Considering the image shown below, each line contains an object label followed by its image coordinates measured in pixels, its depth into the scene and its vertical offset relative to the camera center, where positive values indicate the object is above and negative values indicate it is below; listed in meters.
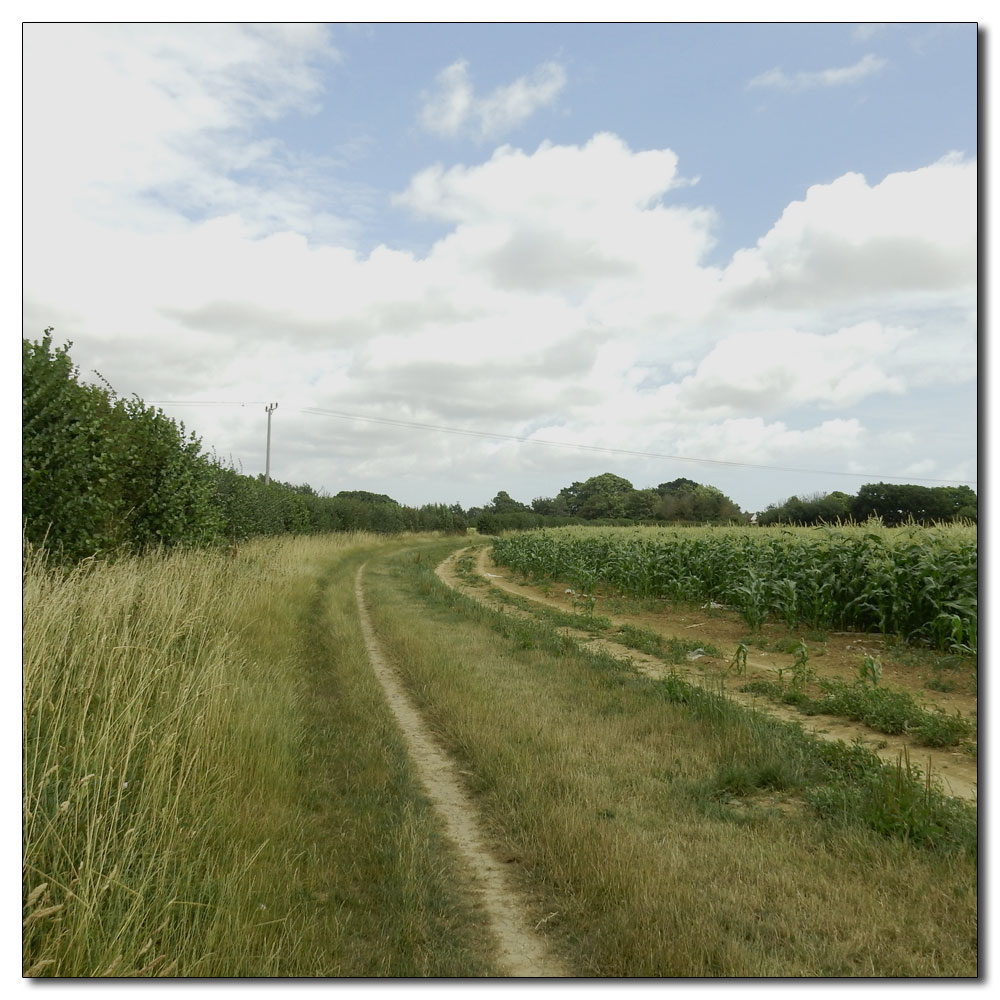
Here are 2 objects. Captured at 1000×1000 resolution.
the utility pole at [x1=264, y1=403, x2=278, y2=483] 39.58 +2.63
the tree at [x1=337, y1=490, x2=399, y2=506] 85.62 +1.83
